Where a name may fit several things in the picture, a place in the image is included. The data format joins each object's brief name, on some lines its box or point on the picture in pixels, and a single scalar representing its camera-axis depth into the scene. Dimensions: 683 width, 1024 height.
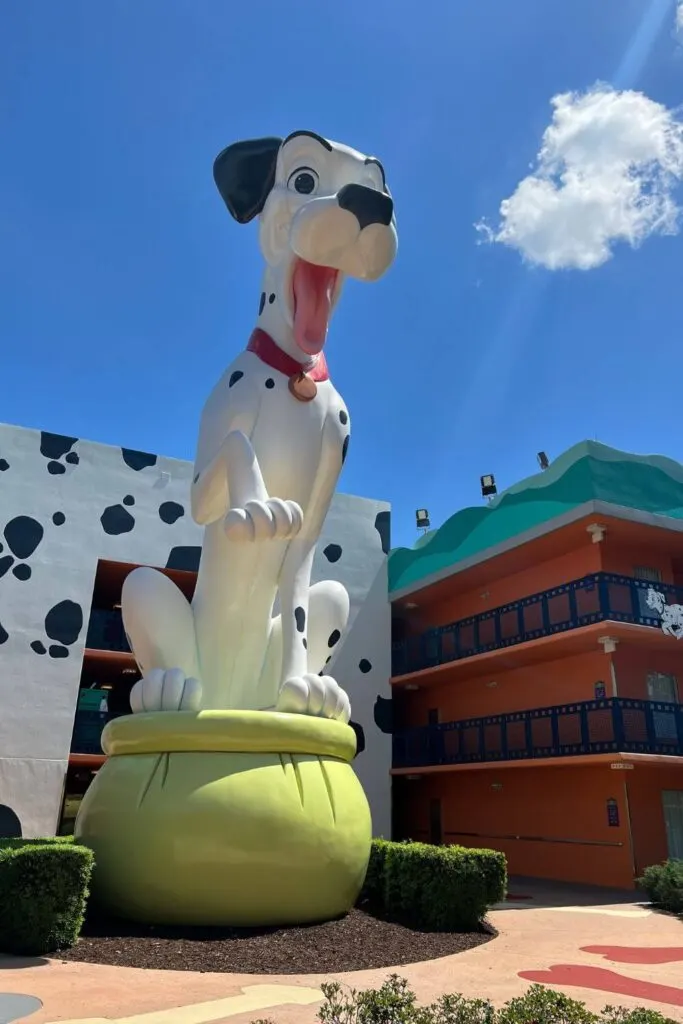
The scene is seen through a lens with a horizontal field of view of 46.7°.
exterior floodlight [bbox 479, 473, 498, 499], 20.34
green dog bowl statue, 6.32
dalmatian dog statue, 7.21
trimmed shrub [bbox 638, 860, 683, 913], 10.05
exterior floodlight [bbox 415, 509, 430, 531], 23.09
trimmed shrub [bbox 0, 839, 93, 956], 5.71
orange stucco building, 13.77
